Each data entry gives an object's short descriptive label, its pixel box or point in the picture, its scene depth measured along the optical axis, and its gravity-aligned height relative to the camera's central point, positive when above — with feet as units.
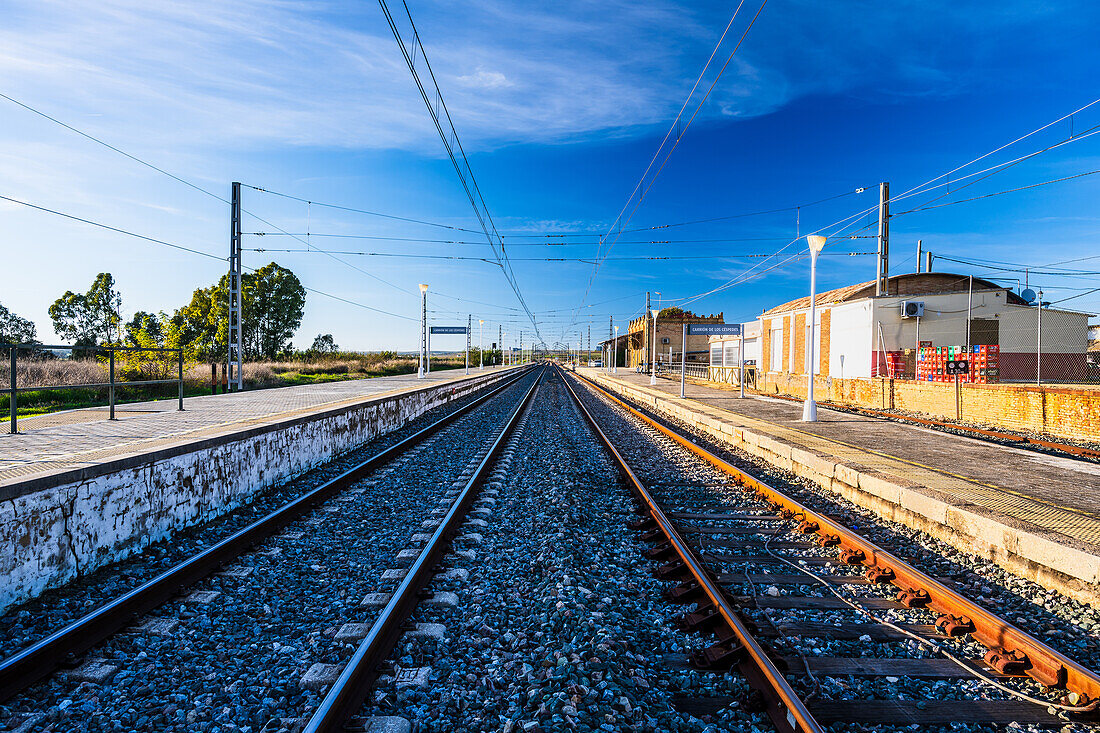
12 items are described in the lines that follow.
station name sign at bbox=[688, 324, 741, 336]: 132.36 +8.52
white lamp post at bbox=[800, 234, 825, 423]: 44.37 +5.93
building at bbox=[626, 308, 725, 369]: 254.06 +13.30
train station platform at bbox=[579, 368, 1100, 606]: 14.96 -4.88
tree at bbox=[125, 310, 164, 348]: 113.77 +7.49
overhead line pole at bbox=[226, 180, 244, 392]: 67.87 +8.68
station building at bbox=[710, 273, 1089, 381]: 82.17 +5.18
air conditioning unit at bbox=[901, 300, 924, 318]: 80.38 +8.28
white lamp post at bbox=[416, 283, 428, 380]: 101.28 +7.43
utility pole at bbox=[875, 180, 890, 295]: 78.84 +20.01
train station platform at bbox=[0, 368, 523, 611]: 13.88 -3.90
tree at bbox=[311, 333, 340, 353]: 202.30 +7.37
